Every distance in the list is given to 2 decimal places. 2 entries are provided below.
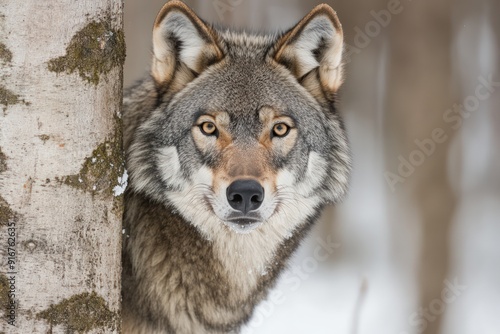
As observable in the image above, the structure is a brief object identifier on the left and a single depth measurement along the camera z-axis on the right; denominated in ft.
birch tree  16.31
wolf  22.52
